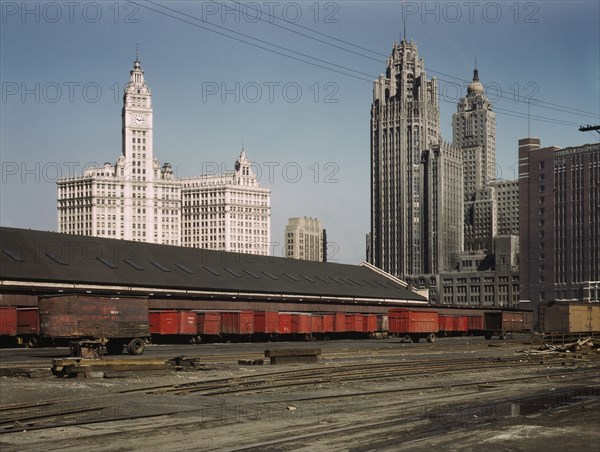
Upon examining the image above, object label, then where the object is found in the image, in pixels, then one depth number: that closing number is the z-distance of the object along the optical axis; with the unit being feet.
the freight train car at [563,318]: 214.07
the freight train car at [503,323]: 284.00
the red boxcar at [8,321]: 168.55
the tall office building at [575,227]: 636.89
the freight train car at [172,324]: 197.57
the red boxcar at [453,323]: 276.00
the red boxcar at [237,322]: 217.97
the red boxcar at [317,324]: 243.19
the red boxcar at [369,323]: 266.16
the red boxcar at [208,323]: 211.00
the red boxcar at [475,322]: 288.71
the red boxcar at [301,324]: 236.63
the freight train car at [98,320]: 138.41
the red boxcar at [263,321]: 225.35
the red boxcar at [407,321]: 228.43
